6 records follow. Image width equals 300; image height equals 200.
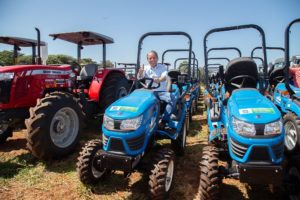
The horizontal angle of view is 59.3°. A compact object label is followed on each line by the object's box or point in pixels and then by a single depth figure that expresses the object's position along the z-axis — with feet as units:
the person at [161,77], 14.05
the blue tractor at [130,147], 9.79
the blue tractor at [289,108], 13.65
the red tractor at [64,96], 13.43
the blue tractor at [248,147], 8.56
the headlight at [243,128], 8.83
